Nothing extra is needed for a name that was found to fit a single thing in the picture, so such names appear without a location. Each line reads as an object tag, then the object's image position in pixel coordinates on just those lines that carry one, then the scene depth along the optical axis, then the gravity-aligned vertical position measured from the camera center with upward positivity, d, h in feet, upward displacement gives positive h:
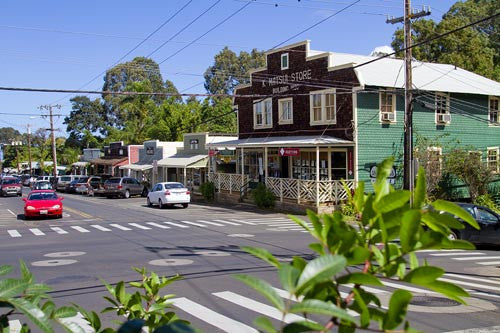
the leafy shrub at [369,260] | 5.04 -0.99
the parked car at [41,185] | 147.43 -5.50
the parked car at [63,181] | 187.82 -5.59
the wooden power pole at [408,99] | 72.59 +8.79
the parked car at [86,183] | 163.68 -5.83
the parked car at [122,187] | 143.43 -6.04
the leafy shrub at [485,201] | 93.76 -7.06
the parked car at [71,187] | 179.78 -7.37
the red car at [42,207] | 87.25 -6.78
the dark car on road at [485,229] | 55.52 -7.12
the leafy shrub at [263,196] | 97.96 -6.17
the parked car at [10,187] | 164.49 -6.53
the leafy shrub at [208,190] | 120.16 -5.94
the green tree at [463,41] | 160.86 +38.20
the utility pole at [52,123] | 206.45 +16.51
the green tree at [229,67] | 286.87 +52.52
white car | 103.91 -5.99
